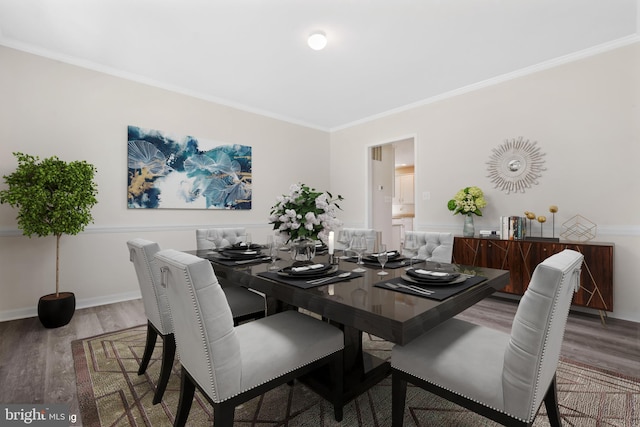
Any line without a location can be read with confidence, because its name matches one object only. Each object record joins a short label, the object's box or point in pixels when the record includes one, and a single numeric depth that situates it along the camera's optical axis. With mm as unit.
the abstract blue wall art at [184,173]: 3484
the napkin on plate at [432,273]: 1392
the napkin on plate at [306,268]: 1524
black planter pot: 2605
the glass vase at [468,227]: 3533
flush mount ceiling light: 2645
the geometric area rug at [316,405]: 1454
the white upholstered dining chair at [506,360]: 930
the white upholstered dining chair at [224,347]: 1058
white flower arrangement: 1855
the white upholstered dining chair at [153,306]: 1594
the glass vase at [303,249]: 1925
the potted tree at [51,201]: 2512
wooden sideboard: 2625
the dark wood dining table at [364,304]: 1002
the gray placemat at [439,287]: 1191
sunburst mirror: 3262
